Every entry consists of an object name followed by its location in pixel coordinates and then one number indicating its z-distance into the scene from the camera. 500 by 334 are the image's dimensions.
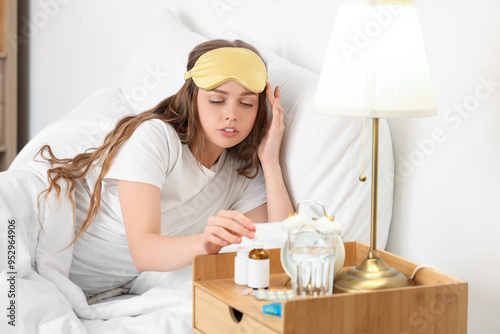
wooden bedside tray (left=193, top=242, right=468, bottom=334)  1.89
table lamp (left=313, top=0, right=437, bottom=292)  1.98
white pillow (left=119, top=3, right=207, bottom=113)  3.00
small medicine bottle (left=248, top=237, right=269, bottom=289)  2.08
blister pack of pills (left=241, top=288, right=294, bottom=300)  2.01
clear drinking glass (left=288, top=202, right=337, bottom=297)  1.96
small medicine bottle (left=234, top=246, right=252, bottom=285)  2.11
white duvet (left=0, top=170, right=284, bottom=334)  2.22
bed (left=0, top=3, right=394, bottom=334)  2.25
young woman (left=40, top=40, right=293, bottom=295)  2.45
